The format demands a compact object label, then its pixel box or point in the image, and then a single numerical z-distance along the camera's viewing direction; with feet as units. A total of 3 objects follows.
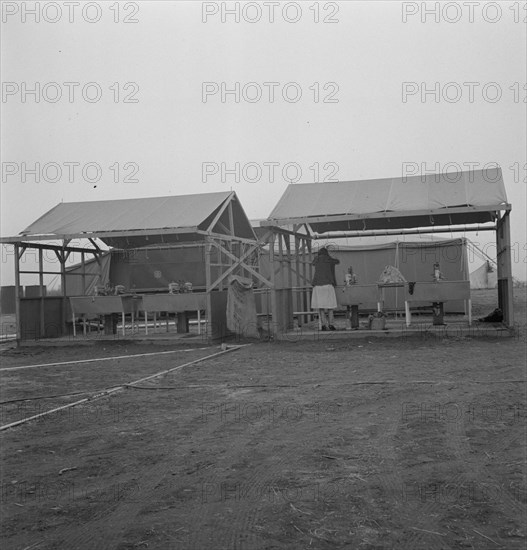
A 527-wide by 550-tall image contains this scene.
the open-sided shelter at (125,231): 49.73
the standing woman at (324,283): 49.67
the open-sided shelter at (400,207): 46.32
